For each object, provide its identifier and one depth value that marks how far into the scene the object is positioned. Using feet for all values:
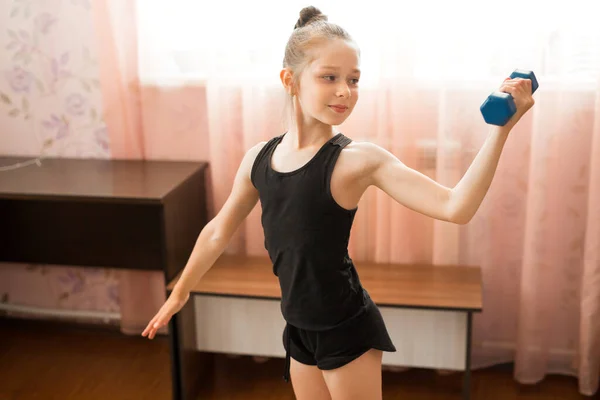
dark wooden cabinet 7.32
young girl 4.48
